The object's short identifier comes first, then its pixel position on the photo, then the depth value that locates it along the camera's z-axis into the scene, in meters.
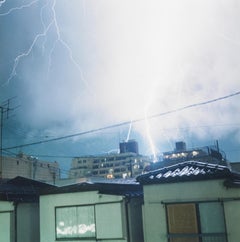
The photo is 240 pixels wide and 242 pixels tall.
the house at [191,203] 11.46
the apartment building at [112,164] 111.72
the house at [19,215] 16.05
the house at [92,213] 13.74
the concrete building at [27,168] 50.53
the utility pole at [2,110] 22.95
